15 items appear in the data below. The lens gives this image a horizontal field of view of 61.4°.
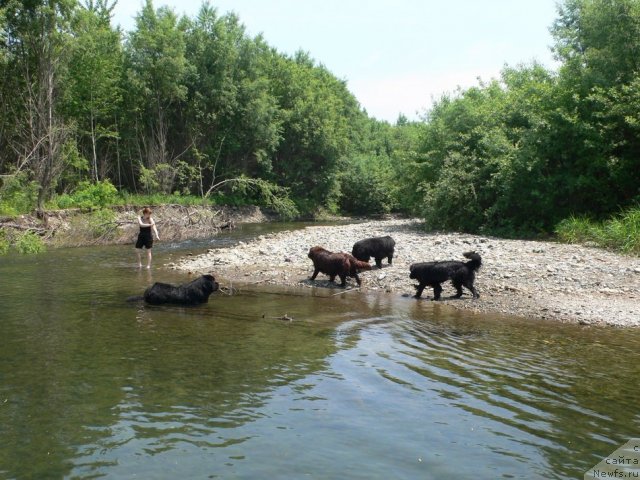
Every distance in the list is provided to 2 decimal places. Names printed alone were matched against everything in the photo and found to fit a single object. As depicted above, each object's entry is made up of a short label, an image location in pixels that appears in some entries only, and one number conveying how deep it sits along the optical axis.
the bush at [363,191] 51.94
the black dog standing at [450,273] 12.85
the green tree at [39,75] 26.88
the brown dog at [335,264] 14.57
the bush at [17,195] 19.88
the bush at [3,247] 12.00
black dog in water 12.25
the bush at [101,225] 24.55
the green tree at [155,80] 38.97
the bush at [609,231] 16.67
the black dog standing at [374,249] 15.99
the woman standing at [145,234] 17.58
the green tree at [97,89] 34.78
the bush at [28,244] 12.61
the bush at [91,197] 28.77
